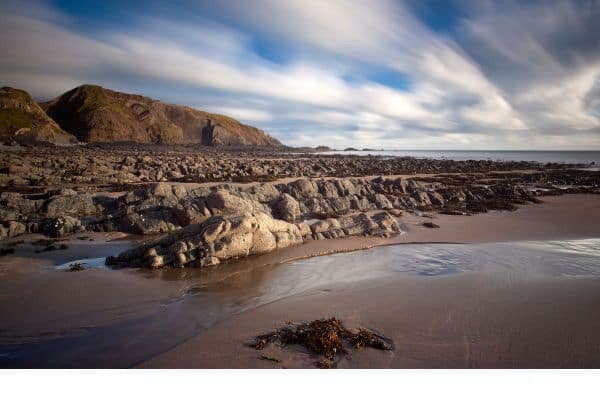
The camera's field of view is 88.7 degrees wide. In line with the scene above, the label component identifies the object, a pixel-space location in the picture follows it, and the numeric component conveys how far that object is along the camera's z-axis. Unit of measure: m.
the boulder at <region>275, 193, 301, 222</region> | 13.66
